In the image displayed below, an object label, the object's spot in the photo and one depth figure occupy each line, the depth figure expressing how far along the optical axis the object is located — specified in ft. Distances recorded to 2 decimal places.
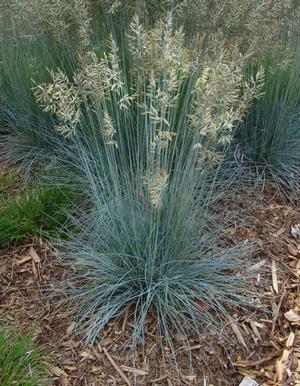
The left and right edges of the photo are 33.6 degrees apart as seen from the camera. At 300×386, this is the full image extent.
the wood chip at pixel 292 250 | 9.37
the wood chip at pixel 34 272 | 8.62
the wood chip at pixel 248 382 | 7.10
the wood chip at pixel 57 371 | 7.01
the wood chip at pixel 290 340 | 7.77
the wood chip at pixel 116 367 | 7.04
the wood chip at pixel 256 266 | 8.71
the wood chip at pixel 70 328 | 7.58
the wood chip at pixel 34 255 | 8.90
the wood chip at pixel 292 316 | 8.12
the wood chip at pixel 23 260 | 8.89
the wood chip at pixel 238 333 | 7.63
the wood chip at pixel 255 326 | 7.81
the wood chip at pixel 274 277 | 8.57
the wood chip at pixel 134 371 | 7.15
